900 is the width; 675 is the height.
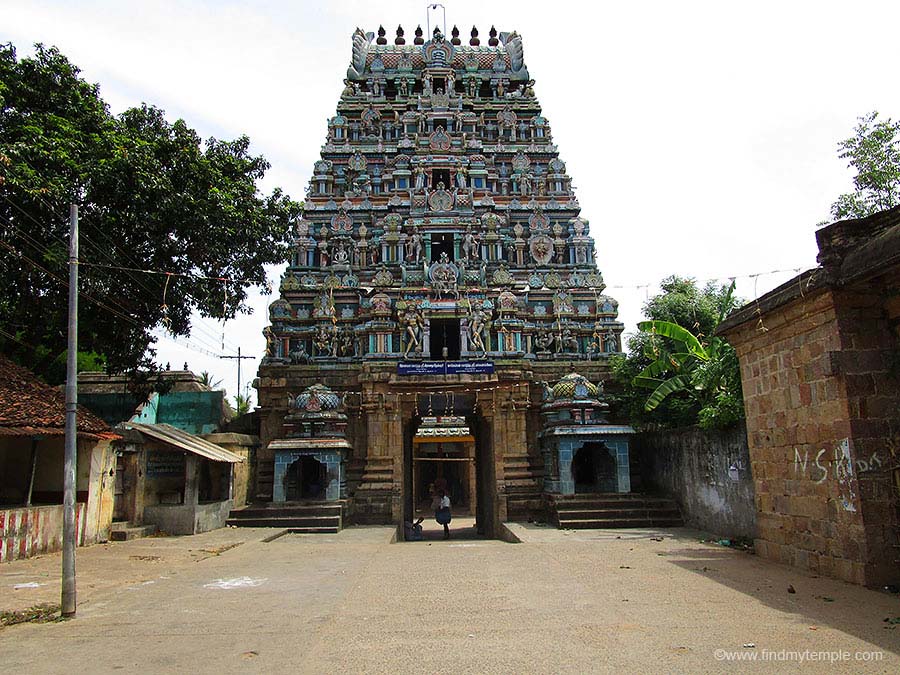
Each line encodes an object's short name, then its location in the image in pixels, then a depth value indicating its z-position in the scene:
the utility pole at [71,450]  7.23
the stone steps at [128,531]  14.99
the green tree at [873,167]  13.91
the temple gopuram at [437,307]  19.66
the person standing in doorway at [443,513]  20.52
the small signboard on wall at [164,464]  17.05
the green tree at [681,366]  15.12
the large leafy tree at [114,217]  14.21
